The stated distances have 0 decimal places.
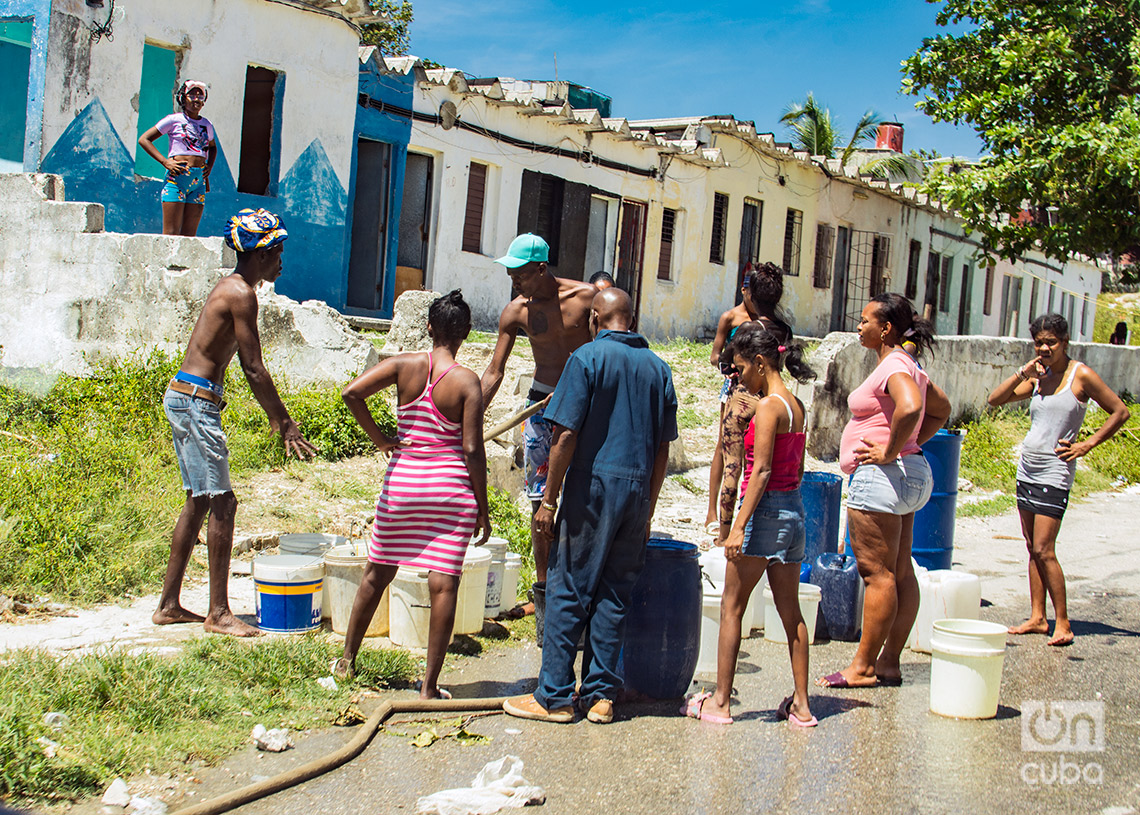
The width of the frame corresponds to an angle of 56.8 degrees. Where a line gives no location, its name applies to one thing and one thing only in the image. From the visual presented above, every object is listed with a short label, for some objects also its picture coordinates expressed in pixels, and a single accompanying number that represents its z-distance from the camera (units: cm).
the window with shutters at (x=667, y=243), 2169
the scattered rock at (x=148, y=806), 330
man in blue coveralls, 446
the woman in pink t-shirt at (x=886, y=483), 512
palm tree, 3164
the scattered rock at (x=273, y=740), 392
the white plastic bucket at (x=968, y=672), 479
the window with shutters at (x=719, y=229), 2295
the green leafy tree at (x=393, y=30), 2559
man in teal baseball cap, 571
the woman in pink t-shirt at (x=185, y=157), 984
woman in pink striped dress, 446
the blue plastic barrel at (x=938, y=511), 717
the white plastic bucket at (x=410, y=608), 527
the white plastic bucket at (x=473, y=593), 552
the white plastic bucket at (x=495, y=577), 584
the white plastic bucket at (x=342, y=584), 529
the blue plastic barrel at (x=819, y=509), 695
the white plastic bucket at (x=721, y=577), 600
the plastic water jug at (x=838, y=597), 610
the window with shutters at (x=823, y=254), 2662
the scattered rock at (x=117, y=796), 336
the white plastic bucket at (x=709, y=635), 543
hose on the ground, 337
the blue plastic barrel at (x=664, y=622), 479
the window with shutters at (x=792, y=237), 2547
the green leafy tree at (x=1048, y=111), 1434
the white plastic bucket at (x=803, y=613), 590
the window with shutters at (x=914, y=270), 2988
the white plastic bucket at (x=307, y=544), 576
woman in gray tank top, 640
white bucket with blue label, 513
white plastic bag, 352
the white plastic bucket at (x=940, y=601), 602
